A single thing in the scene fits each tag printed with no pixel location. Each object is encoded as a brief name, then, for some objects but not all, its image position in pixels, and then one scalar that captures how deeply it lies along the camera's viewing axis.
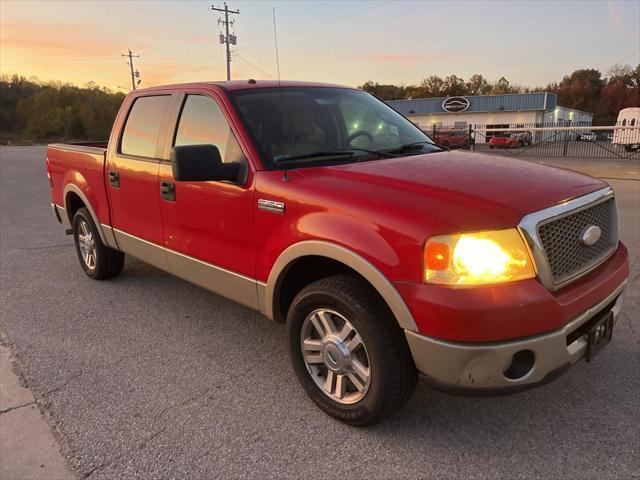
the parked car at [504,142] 28.25
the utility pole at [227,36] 46.32
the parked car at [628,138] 24.91
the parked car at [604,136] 25.66
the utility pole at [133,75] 71.88
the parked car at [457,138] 25.06
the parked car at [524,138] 28.84
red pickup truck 2.20
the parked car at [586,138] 23.61
